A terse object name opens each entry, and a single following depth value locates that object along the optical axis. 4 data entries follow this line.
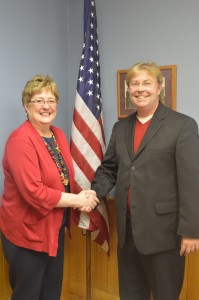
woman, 1.48
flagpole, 2.14
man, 1.49
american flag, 2.03
